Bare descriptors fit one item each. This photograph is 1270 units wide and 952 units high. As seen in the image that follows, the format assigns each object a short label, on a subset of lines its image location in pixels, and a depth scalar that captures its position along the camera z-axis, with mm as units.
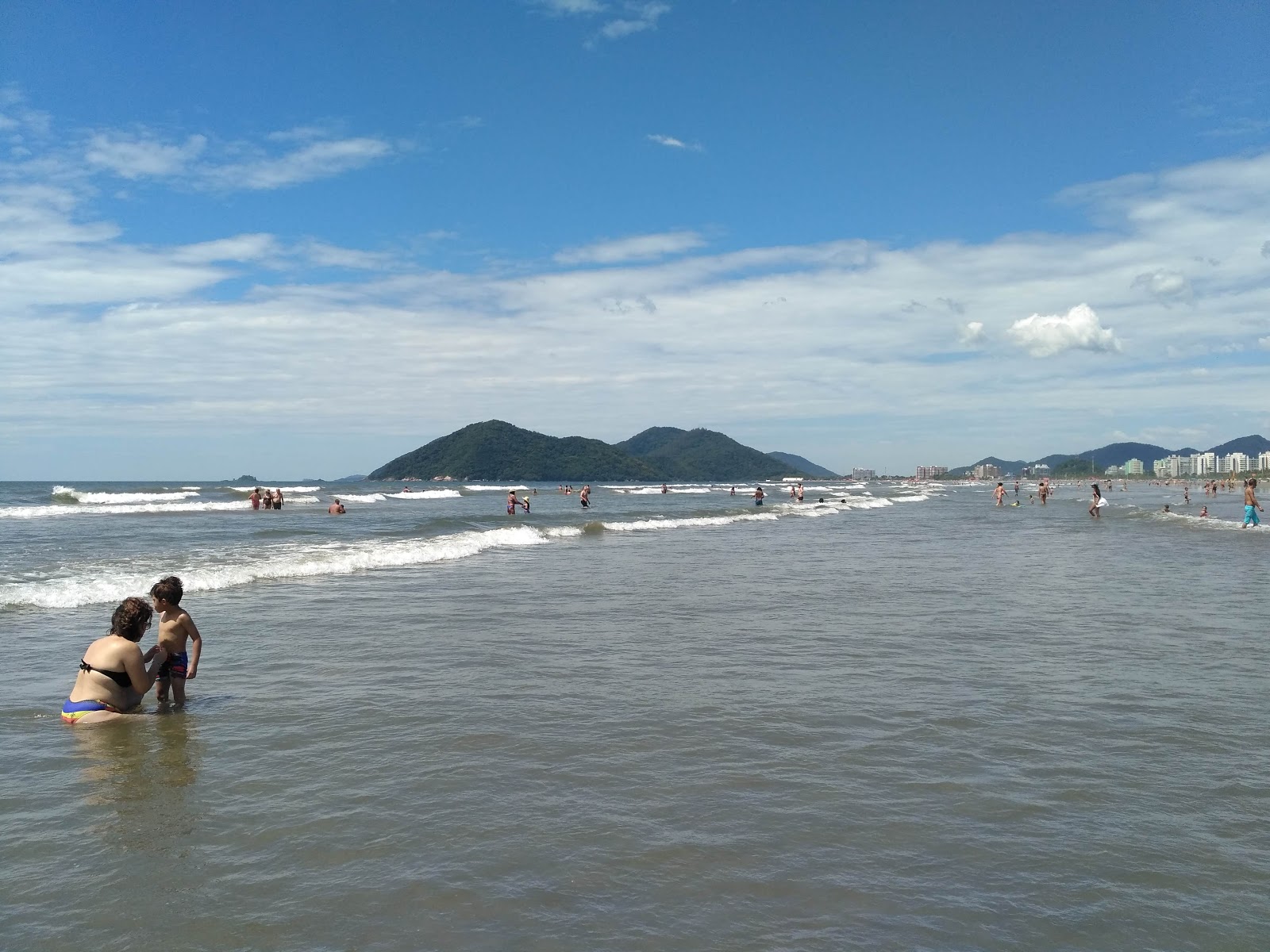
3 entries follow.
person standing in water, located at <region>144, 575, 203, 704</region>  8836
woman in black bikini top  8250
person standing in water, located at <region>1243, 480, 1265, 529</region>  34625
